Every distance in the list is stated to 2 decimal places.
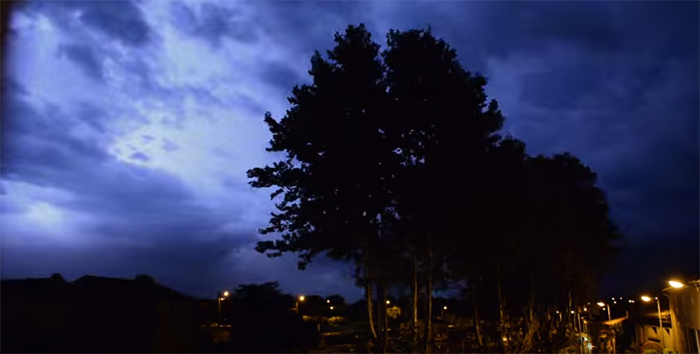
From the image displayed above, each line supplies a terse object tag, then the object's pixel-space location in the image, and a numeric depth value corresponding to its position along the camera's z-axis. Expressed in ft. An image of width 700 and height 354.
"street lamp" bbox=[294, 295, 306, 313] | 96.09
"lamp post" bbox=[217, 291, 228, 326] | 75.18
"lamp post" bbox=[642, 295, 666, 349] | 88.63
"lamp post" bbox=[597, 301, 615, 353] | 103.70
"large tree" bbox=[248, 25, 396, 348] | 48.19
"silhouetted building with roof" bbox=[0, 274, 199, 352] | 37.88
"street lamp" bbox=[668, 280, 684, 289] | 53.83
